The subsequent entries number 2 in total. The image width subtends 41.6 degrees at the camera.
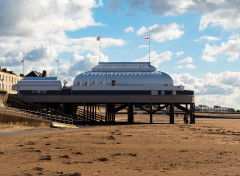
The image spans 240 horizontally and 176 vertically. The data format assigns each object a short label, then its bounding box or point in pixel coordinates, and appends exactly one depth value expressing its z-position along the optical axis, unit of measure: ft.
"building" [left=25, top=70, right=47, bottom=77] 361.12
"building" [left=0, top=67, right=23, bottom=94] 285.64
